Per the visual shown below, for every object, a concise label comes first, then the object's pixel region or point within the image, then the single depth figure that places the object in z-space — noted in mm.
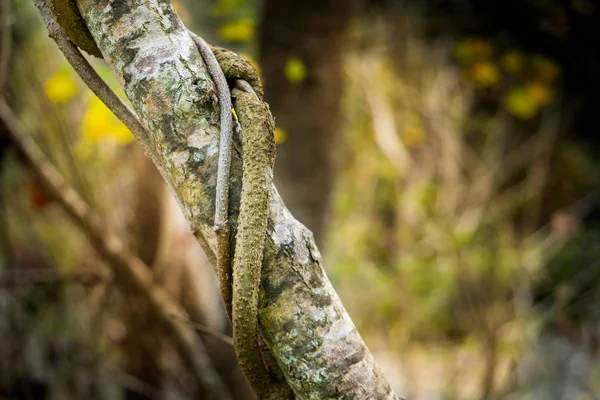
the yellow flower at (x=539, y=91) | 5321
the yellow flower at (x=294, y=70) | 3423
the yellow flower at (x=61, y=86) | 3102
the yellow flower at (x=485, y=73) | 5448
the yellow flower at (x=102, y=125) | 2735
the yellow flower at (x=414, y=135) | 6370
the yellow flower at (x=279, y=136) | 2885
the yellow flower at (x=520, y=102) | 5422
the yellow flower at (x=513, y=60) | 4849
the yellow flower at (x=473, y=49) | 5228
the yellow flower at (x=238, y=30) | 3346
